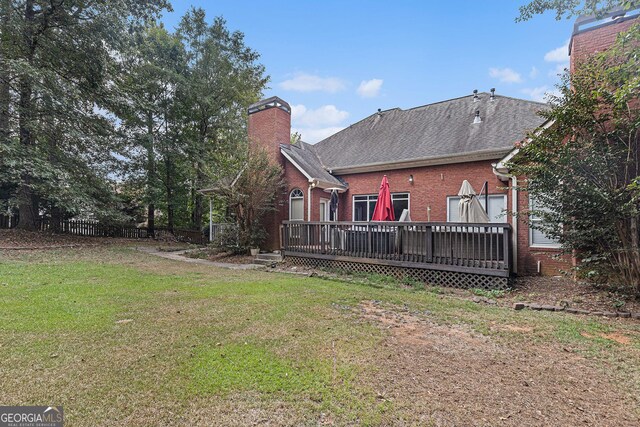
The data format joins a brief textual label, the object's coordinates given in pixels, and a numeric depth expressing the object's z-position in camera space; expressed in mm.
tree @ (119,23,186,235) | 18091
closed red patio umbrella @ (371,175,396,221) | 10000
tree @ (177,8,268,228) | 20125
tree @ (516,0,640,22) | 7242
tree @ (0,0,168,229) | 12414
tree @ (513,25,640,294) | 6059
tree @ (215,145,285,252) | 11852
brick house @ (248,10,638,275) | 10023
